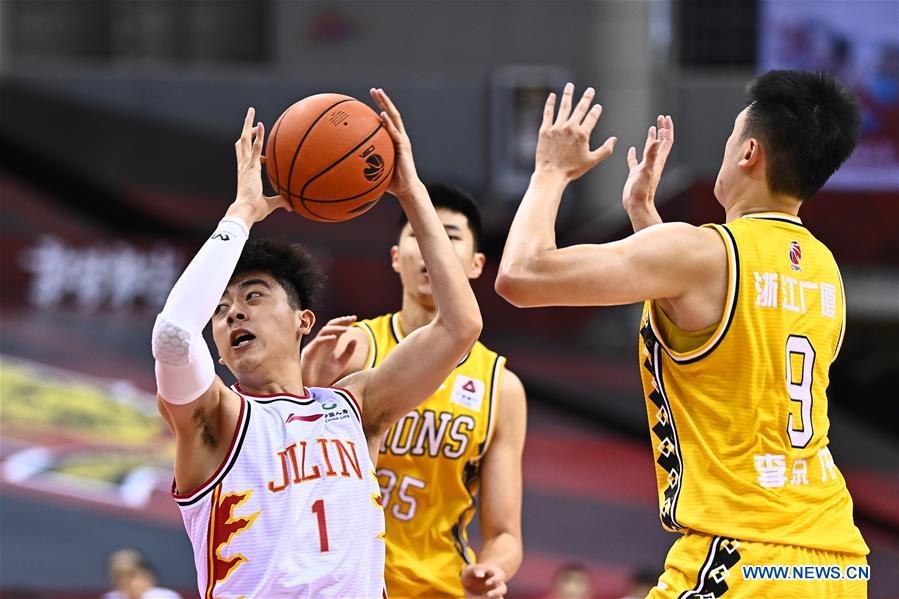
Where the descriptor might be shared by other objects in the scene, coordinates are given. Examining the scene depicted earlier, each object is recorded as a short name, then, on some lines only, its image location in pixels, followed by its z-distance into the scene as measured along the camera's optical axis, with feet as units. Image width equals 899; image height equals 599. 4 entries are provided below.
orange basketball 25.08
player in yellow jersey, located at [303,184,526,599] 32.12
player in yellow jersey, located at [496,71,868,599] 22.97
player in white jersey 22.03
